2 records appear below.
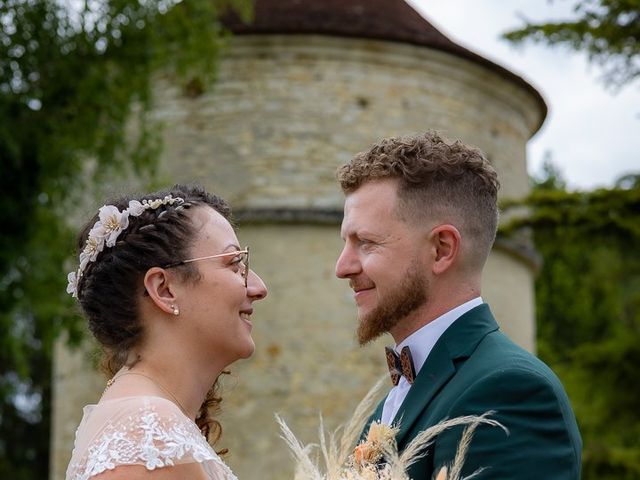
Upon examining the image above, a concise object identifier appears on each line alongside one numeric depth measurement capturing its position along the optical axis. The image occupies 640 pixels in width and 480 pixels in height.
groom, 3.30
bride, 3.17
